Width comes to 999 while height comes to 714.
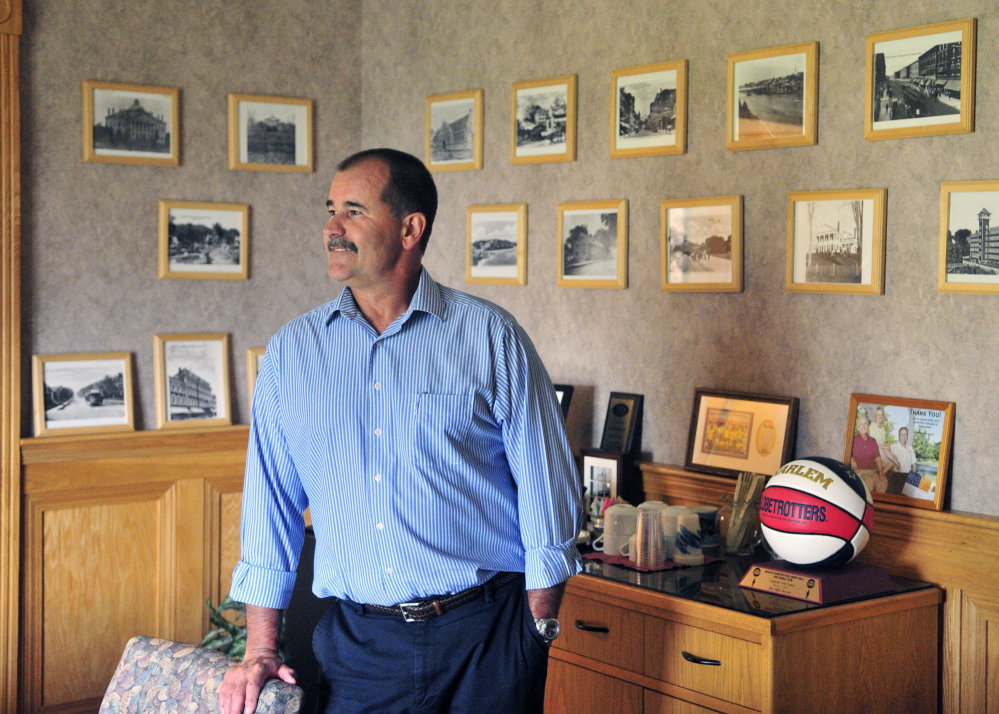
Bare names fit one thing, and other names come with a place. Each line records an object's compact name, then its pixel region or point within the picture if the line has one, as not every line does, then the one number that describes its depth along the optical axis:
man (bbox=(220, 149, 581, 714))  1.89
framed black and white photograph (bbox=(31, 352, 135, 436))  3.57
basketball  2.39
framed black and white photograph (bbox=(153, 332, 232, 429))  3.77
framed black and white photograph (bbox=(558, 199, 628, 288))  3.31
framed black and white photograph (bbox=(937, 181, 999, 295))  2.49
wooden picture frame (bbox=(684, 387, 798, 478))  2.87
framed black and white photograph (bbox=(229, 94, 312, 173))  3.92
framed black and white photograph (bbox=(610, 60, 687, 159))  3.13
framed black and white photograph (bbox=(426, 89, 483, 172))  3.73
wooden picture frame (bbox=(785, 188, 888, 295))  2.70
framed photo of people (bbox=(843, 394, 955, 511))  2.57
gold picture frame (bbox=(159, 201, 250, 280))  3.80
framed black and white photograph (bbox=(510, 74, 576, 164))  3.45
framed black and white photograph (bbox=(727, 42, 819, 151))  2.81
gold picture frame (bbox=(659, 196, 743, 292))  3.00
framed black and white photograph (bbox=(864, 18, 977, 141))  2.51
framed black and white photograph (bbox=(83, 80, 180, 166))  3.65
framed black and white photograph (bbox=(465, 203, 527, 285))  3.62
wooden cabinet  2.24
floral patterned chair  1.94
